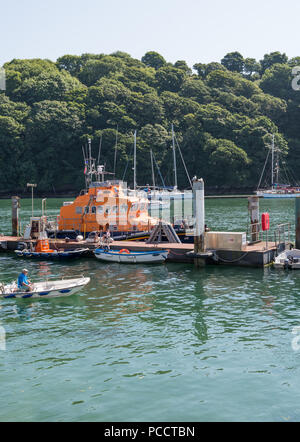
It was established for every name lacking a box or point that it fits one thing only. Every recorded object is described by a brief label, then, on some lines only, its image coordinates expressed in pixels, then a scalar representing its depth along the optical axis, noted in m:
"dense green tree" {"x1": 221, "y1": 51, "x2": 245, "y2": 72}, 190.62
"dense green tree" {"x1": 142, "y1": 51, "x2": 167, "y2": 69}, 183.50
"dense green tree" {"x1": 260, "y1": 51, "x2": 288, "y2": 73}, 184.25
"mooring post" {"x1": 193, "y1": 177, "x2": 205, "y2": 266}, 26.72
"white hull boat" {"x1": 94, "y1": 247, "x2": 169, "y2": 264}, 29.16
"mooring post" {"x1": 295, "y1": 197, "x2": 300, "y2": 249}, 28.02
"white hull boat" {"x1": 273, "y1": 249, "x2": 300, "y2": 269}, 26.53
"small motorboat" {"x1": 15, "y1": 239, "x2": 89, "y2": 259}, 31.45
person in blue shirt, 20.80
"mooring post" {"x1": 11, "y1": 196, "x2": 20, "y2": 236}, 37.06
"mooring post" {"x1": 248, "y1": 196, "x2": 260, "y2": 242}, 30.08
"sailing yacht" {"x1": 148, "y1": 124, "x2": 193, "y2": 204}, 86.82
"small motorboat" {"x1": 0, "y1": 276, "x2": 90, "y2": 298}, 20.59
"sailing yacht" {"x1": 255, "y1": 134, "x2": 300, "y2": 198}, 106.00
